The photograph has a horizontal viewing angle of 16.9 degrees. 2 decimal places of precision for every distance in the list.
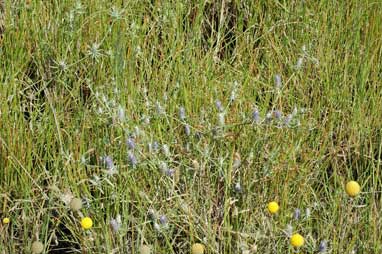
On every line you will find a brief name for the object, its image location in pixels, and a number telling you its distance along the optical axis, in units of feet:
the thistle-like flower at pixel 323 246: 8.69
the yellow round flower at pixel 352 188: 8.25
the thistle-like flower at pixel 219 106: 9.31
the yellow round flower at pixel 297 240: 8.29
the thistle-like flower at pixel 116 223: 8.81
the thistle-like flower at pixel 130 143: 9.09
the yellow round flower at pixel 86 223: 8.58
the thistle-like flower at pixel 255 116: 9.20
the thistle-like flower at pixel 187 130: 9.36
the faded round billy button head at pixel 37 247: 8.79
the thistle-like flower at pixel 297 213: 8.95
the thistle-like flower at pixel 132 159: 9.06
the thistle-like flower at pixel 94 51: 10.34
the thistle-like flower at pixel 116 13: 10.63
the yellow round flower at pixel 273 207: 8.48
